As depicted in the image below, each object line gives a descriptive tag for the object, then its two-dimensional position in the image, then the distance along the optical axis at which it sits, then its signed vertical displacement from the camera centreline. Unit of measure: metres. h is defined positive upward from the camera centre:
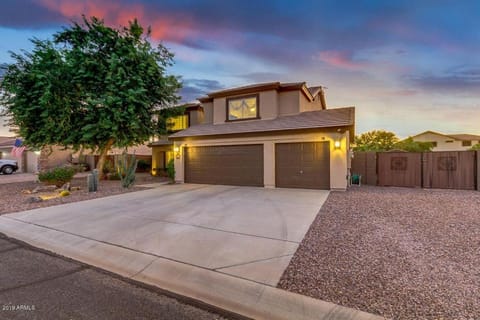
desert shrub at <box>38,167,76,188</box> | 10.77 -0.95
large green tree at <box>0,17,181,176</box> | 11.08 +3.56
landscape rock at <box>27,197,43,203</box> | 7.76 -1.51
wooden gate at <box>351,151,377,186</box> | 11.68 -0.60
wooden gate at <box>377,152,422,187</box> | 10.72 -0.71
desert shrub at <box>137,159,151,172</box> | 20.28 -0.85
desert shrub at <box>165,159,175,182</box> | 13.56 -0.82
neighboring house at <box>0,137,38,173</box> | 21.66 -0.14
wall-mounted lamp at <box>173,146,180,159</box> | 13.12 +0.27
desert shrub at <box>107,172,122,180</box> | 15.09 -1.34
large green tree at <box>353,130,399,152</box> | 31.13 +2.24
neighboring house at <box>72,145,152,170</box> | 20.48 -0.18
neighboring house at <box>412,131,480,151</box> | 38.58 +2.46
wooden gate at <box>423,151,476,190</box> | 9.74 -0.70
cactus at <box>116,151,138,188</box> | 10.83 -0.99
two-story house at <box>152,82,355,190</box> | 9.80 +0.70
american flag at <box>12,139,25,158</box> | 15.46 +0.65
